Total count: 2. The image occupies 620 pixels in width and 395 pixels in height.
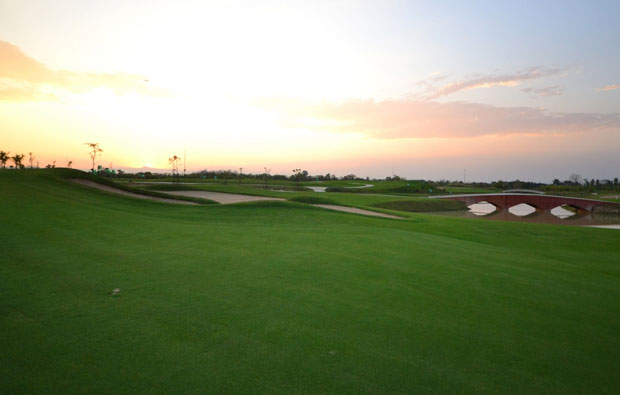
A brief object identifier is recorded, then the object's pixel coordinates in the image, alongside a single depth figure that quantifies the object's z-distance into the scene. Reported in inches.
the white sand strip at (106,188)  942.4
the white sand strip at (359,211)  1066.1
